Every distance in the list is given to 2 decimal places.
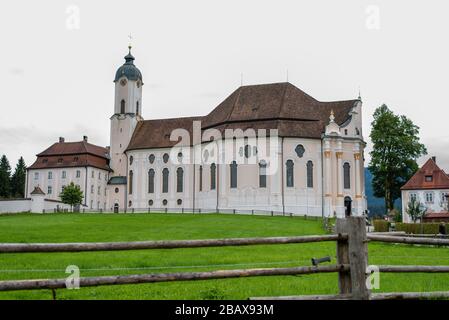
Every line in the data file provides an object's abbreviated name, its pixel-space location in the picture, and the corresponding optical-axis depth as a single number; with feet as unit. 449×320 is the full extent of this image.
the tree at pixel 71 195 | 224.74
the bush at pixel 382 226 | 116.91
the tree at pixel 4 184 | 334.85
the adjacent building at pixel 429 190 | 192.54
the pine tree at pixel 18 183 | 357.41
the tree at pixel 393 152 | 202.80
